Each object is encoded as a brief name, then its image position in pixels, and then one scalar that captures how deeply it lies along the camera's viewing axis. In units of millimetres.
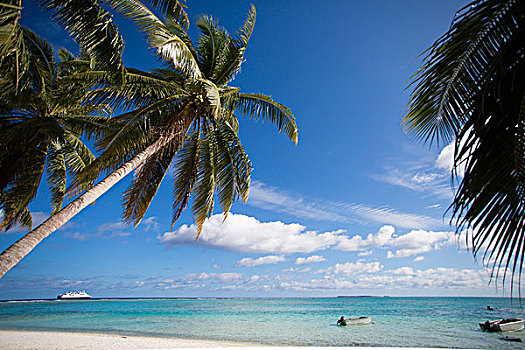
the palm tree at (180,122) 6098
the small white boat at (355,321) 19031
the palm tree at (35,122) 7730
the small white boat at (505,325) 15367
